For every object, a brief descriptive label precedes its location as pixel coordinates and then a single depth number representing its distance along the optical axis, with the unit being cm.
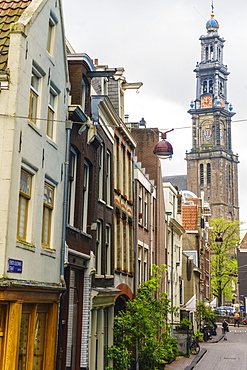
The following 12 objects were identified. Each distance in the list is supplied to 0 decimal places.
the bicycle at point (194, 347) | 3416
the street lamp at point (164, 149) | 1841
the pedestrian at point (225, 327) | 4913
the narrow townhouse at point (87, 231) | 1709
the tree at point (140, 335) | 2111
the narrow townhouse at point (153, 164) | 3369
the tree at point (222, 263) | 7962
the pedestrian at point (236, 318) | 7308
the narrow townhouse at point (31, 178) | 1206
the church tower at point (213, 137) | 13638
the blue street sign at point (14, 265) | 1198
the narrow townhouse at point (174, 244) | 3866
